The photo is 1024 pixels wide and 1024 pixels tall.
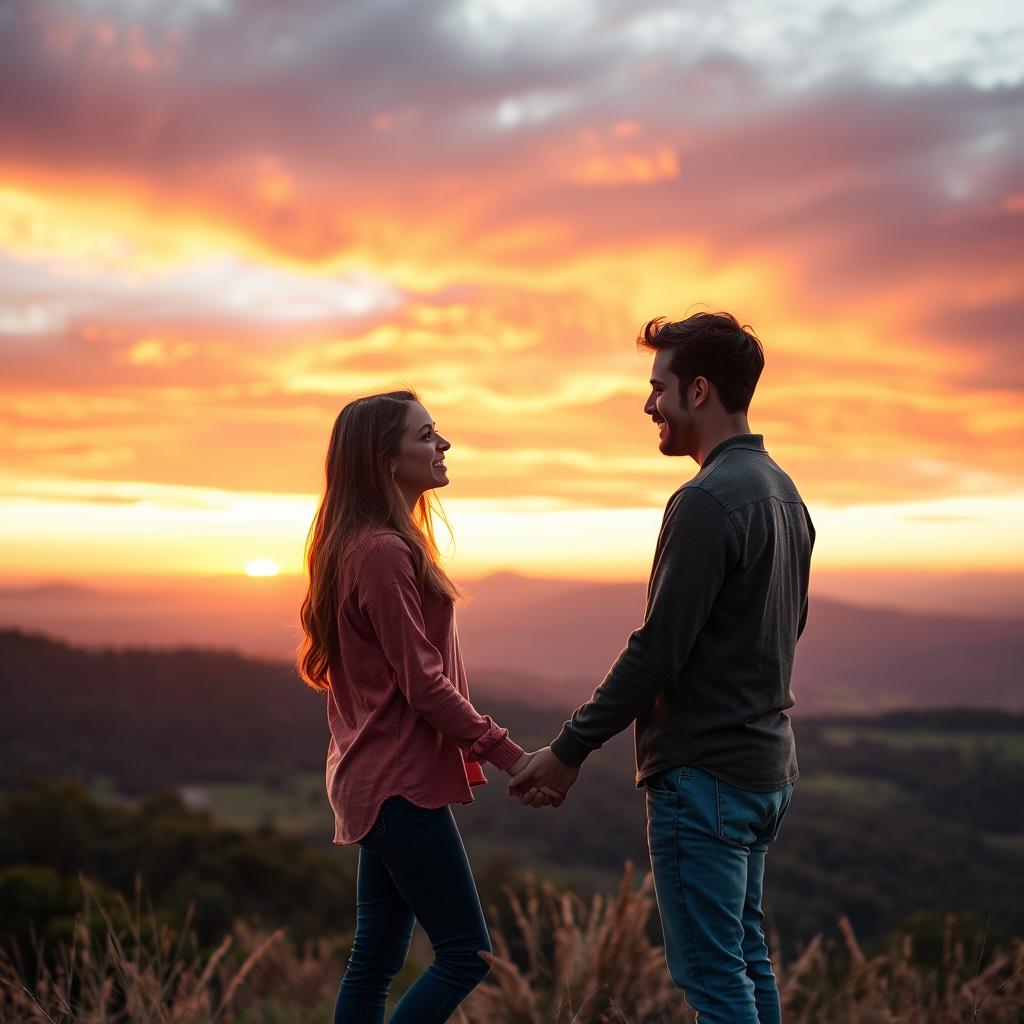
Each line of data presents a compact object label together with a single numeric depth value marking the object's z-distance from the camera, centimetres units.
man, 253
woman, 273
